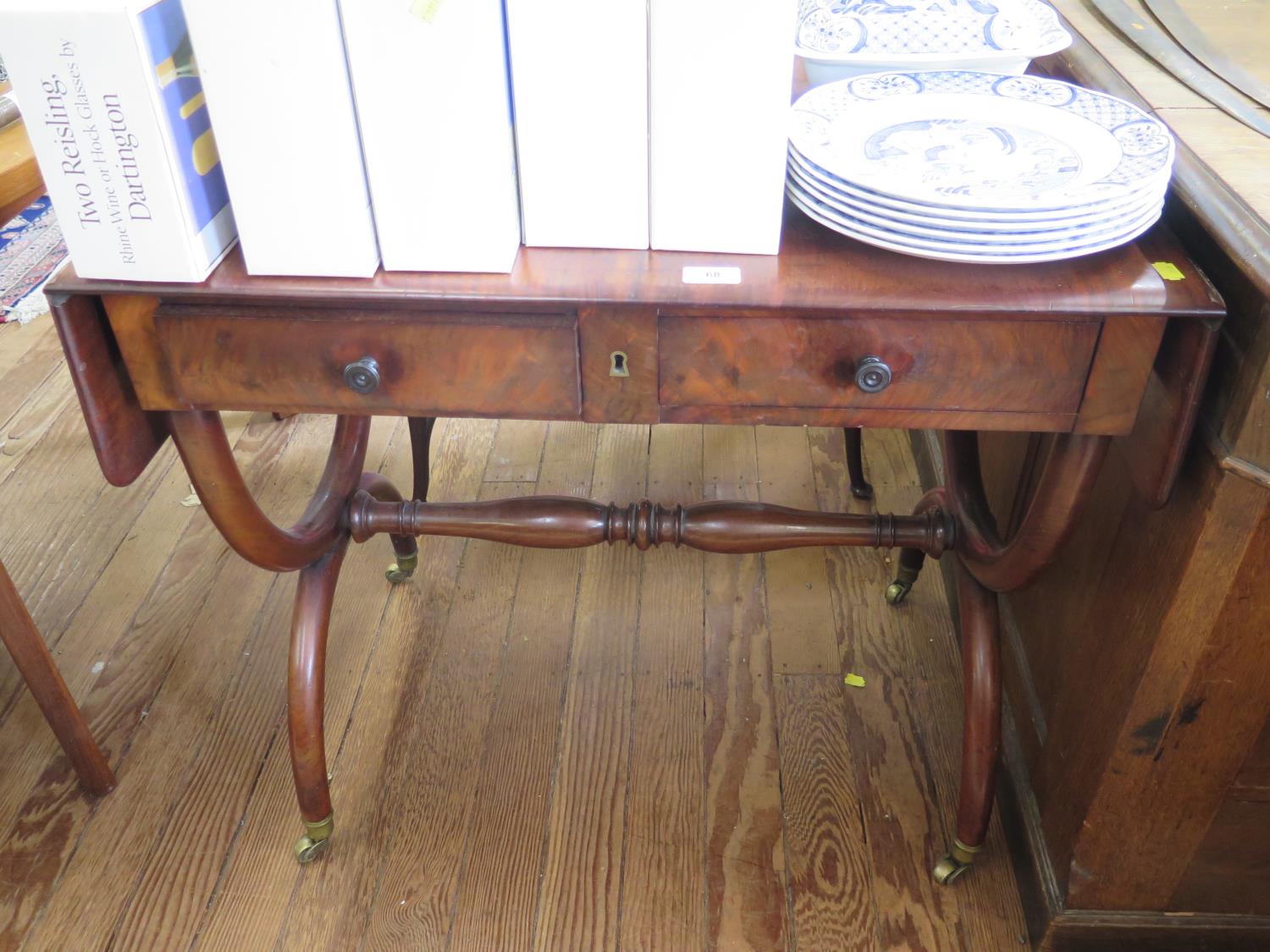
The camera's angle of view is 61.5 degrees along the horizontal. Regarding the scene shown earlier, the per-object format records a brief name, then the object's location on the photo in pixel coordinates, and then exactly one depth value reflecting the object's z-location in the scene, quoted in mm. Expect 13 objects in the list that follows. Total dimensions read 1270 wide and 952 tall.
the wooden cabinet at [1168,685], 915
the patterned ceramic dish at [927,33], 1161
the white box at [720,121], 844
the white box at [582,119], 853
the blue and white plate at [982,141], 901
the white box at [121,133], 820
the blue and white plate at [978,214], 868
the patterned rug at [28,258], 2654
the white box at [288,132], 834
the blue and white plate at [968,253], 887
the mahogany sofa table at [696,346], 916
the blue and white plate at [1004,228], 875
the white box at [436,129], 834
